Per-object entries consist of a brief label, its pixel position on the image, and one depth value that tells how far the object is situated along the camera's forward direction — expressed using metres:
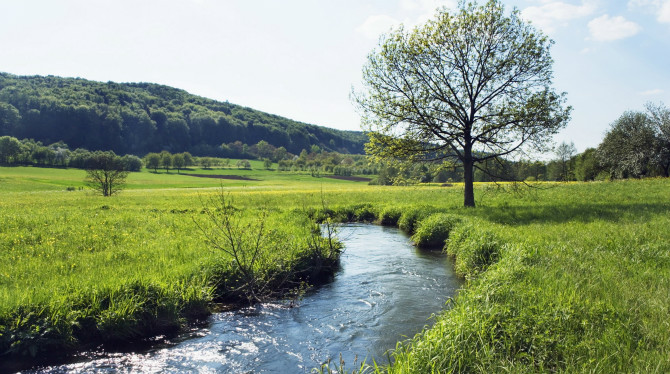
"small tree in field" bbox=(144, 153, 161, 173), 119.69
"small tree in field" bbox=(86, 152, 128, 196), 41.34
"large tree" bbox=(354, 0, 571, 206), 19.64
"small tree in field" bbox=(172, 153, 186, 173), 124.31
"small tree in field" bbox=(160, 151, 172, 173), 121.88
